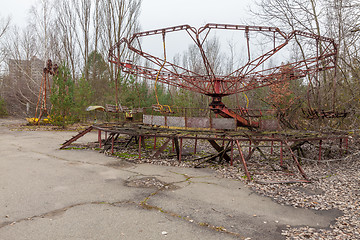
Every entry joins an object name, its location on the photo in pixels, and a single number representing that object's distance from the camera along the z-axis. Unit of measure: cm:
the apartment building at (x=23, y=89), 3145
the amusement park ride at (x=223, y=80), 836
